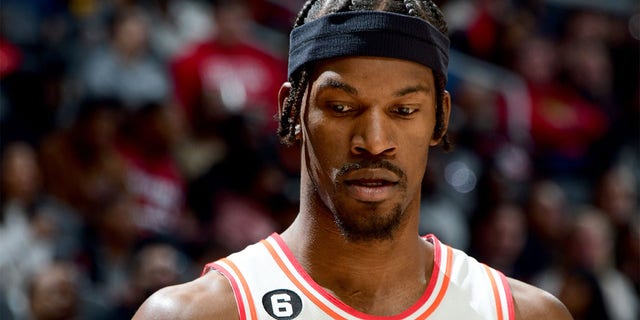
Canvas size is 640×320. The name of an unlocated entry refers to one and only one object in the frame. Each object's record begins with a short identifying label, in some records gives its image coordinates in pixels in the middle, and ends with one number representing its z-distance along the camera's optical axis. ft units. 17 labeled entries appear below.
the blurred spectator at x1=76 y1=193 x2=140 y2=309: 45.27
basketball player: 19.92
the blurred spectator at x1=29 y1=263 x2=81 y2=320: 40.40
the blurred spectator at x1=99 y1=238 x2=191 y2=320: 41.96
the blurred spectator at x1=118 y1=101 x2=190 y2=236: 49.29
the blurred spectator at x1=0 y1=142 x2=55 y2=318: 42.06
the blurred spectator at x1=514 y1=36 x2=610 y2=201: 61.93
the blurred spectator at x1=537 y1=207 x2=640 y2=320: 49.47
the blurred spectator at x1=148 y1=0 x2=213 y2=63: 56.53
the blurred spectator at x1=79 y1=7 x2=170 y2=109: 51.88
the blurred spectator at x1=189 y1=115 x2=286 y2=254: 49.19
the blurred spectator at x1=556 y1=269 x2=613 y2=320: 47.55
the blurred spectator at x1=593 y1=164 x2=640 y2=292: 53.21
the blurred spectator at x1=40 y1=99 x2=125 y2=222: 47.96
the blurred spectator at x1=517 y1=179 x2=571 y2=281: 52.42
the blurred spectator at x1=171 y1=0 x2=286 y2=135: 52.65
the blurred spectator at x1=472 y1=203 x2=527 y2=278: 51.11
